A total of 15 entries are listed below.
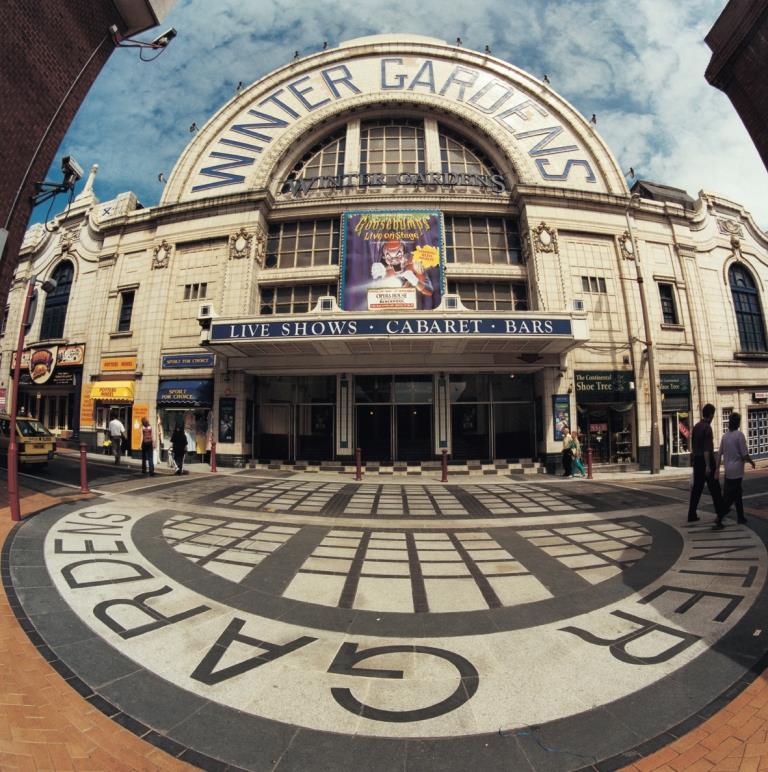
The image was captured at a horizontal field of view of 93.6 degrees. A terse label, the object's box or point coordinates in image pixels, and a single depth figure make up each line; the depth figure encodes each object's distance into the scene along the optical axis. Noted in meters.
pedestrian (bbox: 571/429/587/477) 13.93
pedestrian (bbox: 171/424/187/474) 12.96
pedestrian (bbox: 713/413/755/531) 6.55
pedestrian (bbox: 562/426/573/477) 14.03
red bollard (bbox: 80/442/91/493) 9.23
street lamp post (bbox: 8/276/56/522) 6.78
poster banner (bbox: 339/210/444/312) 16.02
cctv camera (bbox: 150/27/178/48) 8.68
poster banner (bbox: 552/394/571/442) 15.23
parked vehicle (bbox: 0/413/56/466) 12.22
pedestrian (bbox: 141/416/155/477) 12.44
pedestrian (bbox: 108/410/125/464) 15.16
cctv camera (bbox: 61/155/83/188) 8.36
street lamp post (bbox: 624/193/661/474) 14.81
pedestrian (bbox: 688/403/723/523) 6.88
